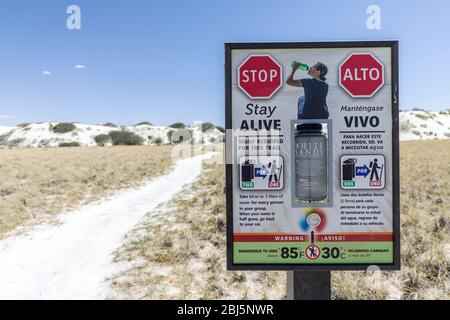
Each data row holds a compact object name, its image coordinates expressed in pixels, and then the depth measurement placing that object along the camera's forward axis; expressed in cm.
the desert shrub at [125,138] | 9931
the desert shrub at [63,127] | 15525
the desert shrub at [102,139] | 11757
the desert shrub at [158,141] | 10409
